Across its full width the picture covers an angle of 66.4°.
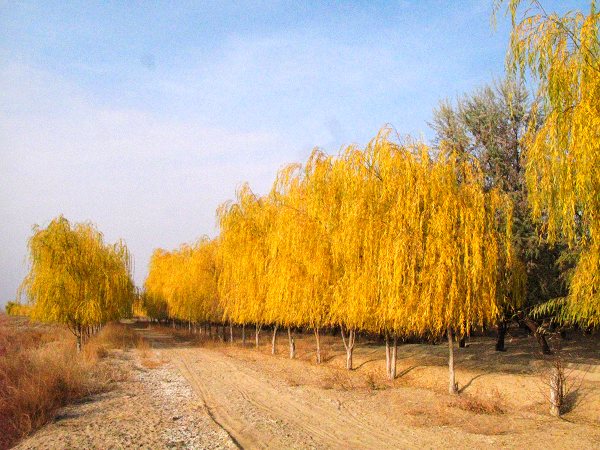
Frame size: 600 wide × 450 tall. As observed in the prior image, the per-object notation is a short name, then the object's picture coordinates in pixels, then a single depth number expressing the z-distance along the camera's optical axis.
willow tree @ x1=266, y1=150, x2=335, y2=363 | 15.67
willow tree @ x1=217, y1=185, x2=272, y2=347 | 21.42
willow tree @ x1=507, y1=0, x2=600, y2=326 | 6.40
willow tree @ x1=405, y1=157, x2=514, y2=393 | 11.05
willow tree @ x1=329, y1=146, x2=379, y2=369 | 12.73
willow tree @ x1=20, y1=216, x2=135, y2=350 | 22.14
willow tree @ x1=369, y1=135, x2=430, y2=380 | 11.52
